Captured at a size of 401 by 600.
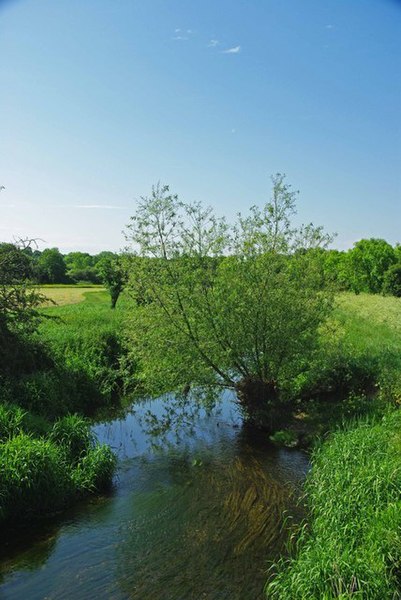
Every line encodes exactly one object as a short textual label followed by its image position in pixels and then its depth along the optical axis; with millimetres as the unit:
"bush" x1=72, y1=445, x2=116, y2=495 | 10988
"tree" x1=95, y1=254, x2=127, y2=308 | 34156
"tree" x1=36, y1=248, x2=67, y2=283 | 77125
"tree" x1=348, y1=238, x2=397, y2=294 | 67375
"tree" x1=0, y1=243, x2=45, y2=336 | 16141
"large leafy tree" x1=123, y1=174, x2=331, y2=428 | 14359
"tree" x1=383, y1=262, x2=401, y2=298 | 58656
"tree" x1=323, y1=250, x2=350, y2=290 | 69988
